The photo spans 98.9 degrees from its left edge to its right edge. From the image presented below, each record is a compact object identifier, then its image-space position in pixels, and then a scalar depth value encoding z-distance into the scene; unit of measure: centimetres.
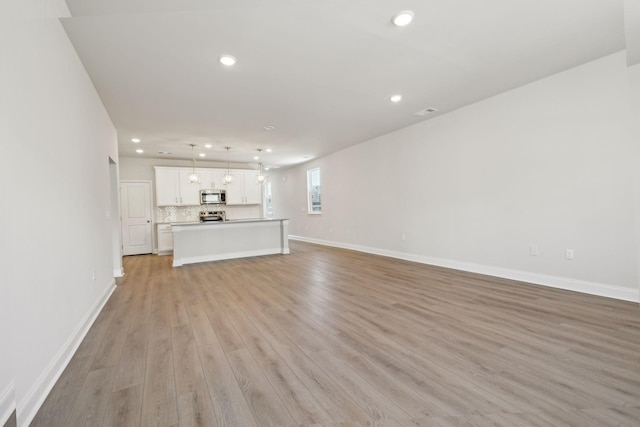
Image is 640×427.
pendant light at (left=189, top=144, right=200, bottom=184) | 690
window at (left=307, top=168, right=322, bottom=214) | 930
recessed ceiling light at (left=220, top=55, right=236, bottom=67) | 289
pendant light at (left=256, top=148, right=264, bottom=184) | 772
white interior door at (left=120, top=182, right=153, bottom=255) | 749
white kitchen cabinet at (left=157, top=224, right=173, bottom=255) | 769
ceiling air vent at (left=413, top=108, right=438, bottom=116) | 472
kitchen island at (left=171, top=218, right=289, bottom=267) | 594
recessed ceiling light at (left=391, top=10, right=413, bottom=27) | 233
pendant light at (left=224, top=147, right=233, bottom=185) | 694
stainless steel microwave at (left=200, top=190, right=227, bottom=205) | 840
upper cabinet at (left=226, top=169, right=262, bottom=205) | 884
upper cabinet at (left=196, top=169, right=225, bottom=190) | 836
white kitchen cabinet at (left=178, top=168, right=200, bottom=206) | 805
